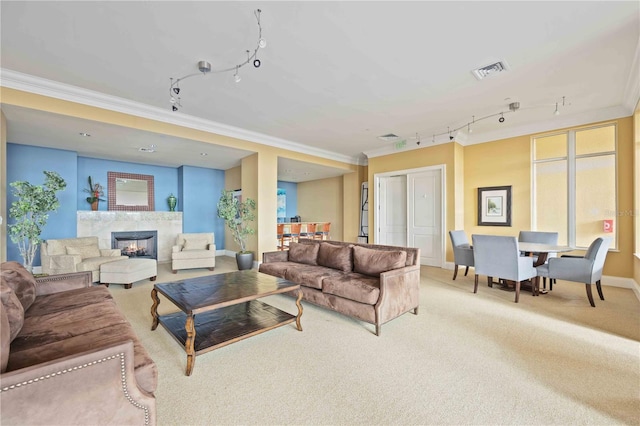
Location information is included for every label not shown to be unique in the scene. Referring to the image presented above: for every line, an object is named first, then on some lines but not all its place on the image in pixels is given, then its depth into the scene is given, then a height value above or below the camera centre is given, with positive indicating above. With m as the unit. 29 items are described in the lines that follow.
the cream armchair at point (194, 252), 5.73 -0.79
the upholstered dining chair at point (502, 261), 3.74 -0.67
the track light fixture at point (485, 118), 4.26 +1.67
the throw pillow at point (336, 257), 3.73 -0.60
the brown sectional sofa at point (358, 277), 2.83 -0.76
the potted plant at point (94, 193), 6.41 +0.50
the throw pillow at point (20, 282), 2.10 -0.53
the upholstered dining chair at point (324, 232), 9.14 -0.62
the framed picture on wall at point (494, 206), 5.66 +0.14
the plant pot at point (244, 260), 5.79 -0.96
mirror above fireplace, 6.87 +0.58
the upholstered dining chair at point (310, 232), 8.62 -0.57
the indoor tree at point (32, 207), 3.77 +0.11
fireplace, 6.52 -0.69
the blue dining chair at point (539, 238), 4.64 -0.44
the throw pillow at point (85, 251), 4.73 -0.63
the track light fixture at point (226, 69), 2.58 +1.72
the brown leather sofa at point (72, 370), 1.08 -0.73
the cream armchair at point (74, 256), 4.40 -0.70
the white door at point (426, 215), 6.34 -0.05
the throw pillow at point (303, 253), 4.21 -0.61
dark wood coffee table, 2.24 -1.02
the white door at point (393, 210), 7.07 +0.08
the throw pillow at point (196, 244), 6.11 -0.66
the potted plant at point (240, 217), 5.82 -0.07
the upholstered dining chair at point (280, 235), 7.93 -0.62
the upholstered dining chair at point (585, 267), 3.53 -0.72
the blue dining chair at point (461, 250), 4.75 -0.64
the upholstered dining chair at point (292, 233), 8.16 -0.59
